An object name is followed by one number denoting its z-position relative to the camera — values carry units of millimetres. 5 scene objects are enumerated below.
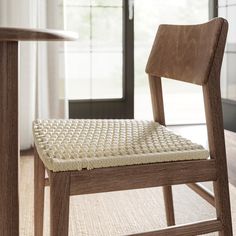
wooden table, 860
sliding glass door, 3451
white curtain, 2758
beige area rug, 1729
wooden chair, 950
